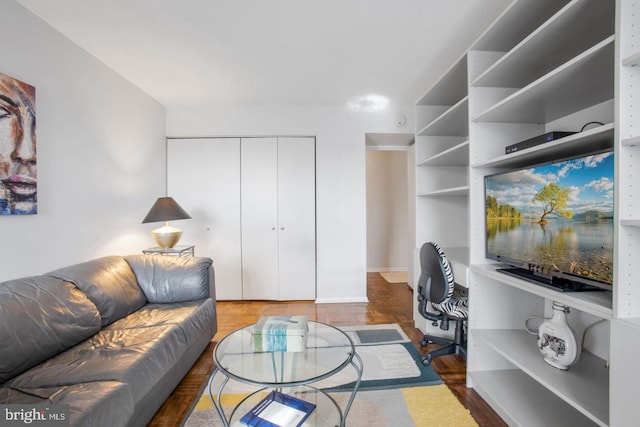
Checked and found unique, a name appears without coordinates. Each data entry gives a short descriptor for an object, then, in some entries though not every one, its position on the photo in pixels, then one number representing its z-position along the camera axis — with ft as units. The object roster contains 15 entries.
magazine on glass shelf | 4.25
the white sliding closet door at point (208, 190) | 11.60
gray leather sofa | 3.84
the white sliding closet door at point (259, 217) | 11.59
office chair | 6.55
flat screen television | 3.77
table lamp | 8.66
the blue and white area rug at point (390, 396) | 5.00
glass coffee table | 4.08
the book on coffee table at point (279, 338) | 4.72
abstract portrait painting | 5.39
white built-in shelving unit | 3.18
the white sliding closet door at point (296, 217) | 11.62
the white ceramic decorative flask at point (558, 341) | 4.43
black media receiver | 4.48
